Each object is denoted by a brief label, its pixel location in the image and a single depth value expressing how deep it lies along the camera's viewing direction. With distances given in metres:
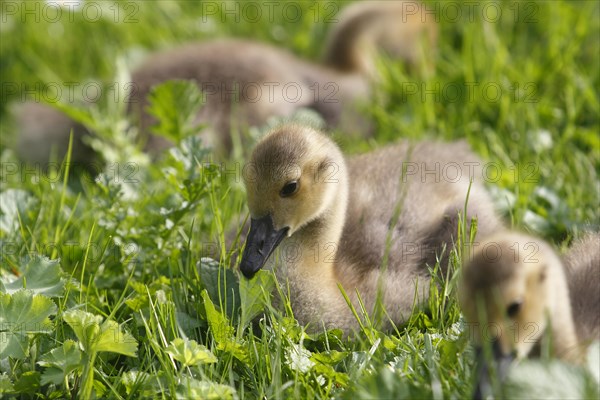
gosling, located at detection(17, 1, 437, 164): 7.65
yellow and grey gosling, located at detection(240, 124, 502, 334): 4.73
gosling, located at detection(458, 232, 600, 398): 3.54
